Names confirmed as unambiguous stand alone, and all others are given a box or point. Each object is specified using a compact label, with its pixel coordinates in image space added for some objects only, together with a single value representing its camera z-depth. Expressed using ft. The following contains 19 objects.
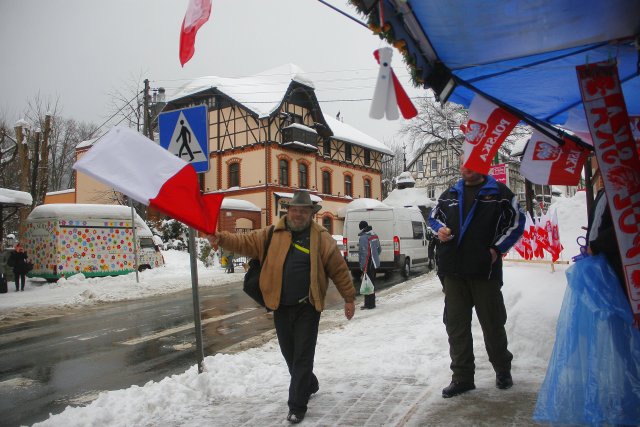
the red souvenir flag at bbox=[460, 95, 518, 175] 13.61
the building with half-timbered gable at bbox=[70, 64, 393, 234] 110.22
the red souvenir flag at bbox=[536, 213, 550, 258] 22.45
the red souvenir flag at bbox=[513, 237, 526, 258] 25.90
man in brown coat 12.67
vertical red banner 10.20
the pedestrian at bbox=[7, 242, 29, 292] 53.31
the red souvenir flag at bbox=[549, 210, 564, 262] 20.97
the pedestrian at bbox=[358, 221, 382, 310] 33.46
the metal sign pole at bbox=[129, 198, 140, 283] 54.27
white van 51.80
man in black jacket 13.42
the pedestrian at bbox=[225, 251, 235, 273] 66.13
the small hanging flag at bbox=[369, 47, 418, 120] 9.83
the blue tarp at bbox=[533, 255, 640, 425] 9.90
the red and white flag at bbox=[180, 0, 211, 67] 11.00
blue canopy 10.14
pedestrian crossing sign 17.57
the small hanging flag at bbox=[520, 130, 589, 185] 17.57
